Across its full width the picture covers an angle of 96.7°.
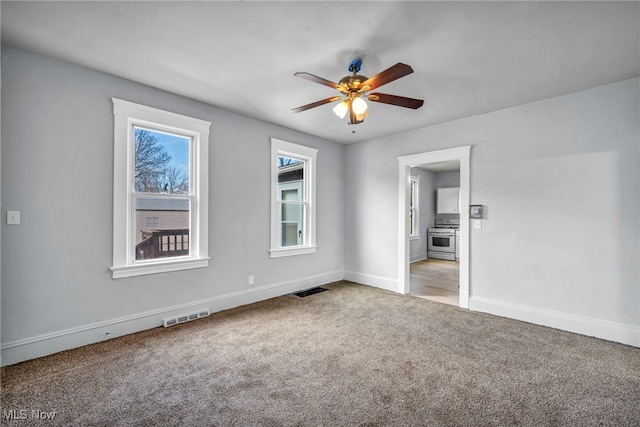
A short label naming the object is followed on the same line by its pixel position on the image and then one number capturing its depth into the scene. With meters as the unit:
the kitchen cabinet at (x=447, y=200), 7.84
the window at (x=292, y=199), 4.38
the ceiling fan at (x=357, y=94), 2.27
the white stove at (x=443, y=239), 7.65
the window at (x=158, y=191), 2.94
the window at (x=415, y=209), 7.78
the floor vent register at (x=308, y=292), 4.47
